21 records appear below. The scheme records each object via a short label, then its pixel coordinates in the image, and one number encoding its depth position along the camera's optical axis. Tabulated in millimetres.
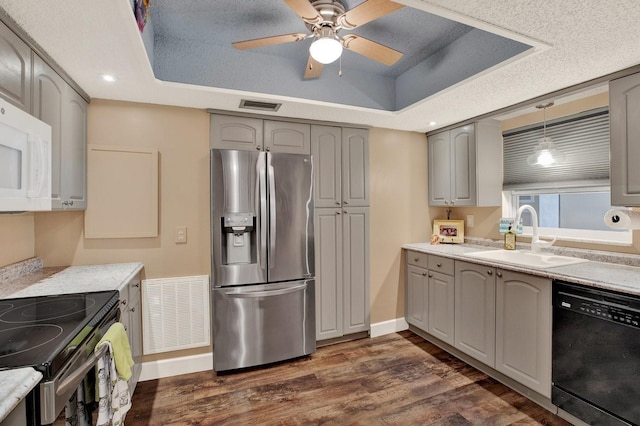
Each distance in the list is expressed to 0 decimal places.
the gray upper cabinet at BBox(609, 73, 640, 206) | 1917
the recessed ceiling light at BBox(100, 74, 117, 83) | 1988
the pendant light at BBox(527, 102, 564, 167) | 2627
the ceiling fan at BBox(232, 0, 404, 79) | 1552
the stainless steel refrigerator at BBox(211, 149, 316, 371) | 2537
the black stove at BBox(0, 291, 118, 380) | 983
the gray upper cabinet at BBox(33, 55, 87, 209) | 1699
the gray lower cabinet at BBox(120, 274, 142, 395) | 1911
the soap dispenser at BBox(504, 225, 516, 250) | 2916
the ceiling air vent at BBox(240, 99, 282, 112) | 2516
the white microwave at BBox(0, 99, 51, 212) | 1252
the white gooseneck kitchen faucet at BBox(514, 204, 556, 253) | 2635
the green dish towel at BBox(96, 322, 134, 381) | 1332
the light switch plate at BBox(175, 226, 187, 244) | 2617
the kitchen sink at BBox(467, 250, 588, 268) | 2279
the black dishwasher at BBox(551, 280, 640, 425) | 1668
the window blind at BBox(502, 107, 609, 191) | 2400
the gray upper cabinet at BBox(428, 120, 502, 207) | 3006
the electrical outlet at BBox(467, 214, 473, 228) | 3421
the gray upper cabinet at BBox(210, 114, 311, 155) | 2699
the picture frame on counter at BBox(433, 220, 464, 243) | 3410
